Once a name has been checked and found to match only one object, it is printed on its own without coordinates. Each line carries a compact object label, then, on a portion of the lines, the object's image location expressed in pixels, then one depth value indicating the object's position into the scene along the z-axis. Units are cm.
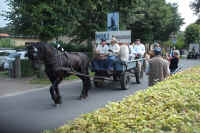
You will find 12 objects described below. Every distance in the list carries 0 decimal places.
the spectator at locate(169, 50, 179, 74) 972
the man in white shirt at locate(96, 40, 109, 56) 978
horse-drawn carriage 900
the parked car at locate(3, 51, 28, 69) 1422
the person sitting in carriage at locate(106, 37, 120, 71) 908
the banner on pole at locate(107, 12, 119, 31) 1224
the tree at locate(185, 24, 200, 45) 4815
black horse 641
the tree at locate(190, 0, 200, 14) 3825
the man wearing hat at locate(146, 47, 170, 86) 636
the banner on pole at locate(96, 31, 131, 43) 1196
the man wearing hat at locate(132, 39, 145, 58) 1200
